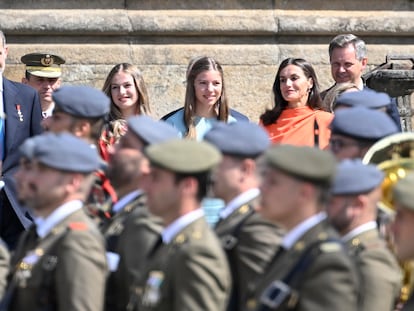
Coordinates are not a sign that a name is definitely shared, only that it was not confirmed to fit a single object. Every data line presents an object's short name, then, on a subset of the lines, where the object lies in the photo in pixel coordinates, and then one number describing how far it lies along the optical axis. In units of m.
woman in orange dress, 17.77
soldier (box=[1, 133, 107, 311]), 11.87
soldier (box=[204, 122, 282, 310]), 12.45
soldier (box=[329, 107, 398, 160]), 14.05
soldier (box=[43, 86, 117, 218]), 14.48
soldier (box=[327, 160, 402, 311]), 12.17
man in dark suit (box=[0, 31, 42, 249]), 17.75
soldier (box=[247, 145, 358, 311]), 10.77
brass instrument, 13.05
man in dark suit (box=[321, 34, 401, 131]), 19.27
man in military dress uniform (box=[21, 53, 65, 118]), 20.48
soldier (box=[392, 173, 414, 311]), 11.34
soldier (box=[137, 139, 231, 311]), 11.31
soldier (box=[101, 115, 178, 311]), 12.91
